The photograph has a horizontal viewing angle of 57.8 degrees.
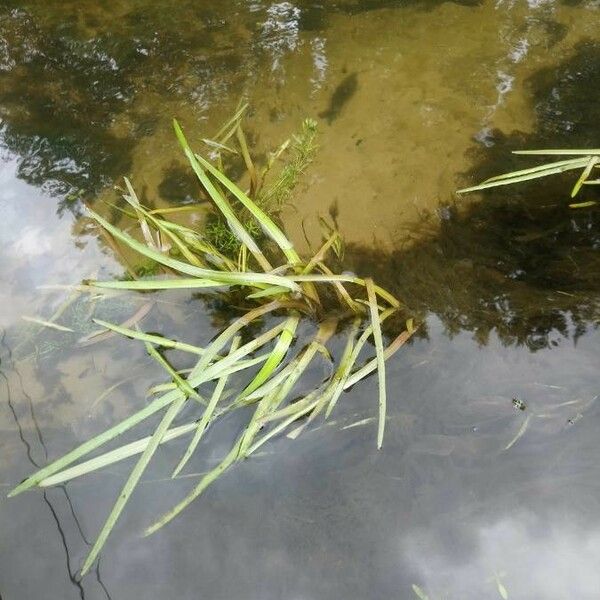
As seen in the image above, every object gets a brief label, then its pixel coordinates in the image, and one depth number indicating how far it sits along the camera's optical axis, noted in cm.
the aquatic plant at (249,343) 139
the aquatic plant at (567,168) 167
